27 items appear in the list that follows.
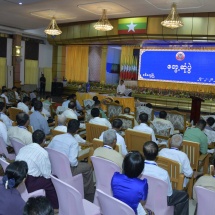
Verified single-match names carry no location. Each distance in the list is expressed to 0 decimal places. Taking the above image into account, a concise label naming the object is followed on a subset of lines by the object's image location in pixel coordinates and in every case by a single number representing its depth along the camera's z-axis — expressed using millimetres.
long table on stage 10172
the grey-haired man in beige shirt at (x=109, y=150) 2978
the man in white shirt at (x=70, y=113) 5696
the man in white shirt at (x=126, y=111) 6301
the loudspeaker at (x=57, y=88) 15281
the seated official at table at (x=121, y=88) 11801
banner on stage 11414
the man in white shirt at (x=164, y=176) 2533
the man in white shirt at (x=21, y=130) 3752
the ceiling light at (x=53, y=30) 9180
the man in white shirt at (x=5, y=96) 8582
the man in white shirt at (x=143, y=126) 4484
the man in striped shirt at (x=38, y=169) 2783
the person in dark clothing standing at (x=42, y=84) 16625
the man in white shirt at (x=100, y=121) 5027
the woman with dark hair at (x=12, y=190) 1804
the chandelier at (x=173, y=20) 7236
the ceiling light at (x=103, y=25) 8445
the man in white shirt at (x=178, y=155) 3066
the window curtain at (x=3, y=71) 14398
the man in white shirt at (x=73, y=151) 3281
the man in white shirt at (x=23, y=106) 6508
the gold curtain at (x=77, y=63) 16266
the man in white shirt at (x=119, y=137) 3757
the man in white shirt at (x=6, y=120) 4879
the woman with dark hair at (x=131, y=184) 2029
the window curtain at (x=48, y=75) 17203
